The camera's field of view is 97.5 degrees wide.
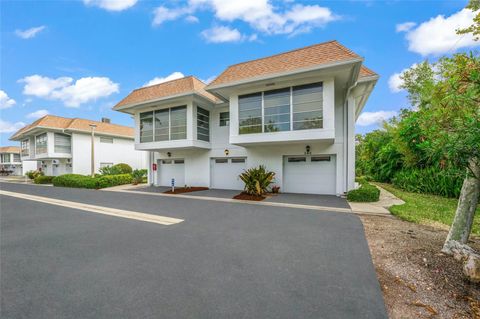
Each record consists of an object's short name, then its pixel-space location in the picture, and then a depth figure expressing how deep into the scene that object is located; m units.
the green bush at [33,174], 24.62
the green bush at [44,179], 20.67
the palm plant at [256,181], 10.15
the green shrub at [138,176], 18.15
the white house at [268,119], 9.21
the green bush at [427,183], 9.56
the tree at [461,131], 2.80
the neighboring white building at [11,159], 47.62
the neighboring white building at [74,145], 21.38
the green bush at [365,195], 8.71
